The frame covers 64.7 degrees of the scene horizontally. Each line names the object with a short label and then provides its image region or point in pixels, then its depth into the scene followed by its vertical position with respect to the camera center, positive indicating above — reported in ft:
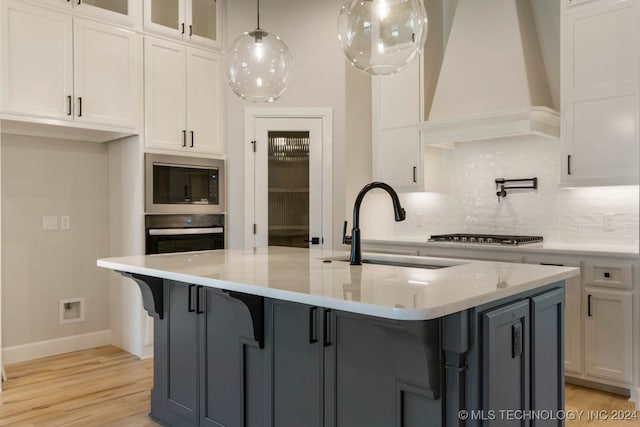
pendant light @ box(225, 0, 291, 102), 8.80 +2.51
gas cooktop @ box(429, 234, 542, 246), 12.53 -0.82
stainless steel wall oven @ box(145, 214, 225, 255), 14.08 -0.73
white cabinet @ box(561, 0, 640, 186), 10.96 +2.59
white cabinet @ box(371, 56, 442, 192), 14.76 +2.12
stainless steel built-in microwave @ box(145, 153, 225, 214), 14.10 +0.67
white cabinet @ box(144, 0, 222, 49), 14.15 +5.50
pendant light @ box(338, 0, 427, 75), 6.98 +2.47
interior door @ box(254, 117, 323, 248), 15.60 +0.75
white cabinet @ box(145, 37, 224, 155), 14.10 +3.20
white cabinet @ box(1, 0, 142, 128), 11.60 +3.46
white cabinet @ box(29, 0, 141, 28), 12.52 +5.12
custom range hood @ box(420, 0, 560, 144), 12.75 +3.41
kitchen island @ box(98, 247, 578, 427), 5.42 -1.71
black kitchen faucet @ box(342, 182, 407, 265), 7.45 -0.18
